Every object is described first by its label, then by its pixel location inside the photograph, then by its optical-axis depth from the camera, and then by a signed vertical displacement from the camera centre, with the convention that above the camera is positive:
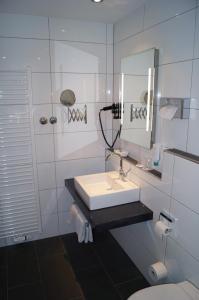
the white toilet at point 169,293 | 1.43 -1.10
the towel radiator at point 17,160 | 2.24 -0.50
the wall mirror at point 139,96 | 1.90 +0.11
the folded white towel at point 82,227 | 2.14 -1.06
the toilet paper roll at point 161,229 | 1.69 -0.84
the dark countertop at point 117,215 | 1.75 -0.80
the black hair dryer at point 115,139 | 2.51 -0.30
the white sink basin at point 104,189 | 1.91 -0.69
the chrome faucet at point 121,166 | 2.28 -0.54
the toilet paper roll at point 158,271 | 1.77 -1.18
